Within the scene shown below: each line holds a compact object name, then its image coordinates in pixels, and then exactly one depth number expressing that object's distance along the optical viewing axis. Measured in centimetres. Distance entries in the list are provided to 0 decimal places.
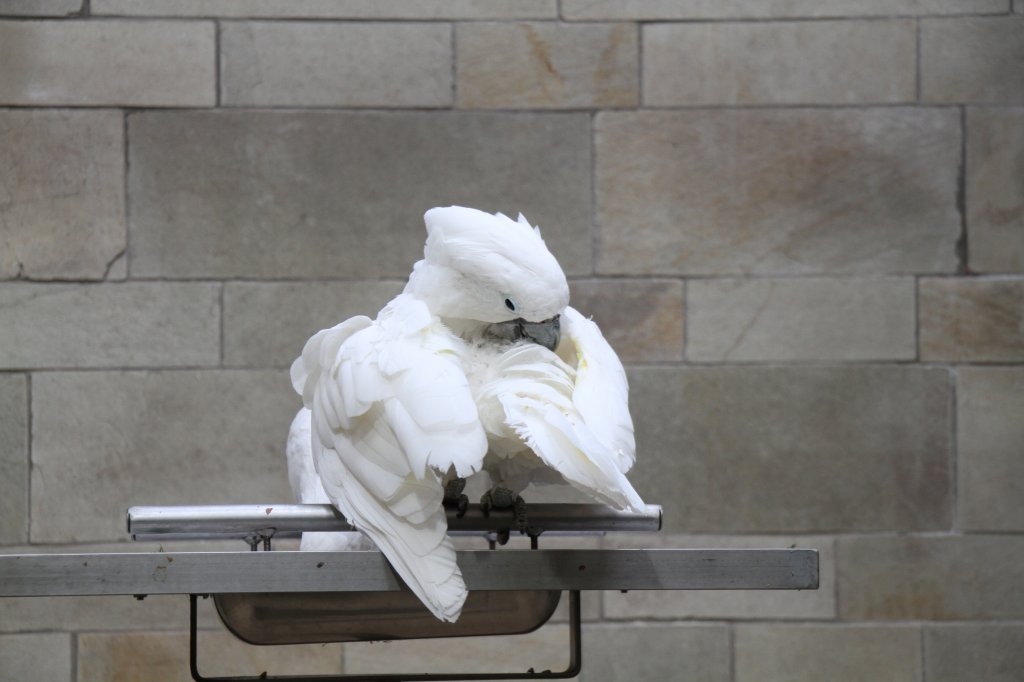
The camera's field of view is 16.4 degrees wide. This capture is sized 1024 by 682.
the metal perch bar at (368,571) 231
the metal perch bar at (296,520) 237
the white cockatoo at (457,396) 231
